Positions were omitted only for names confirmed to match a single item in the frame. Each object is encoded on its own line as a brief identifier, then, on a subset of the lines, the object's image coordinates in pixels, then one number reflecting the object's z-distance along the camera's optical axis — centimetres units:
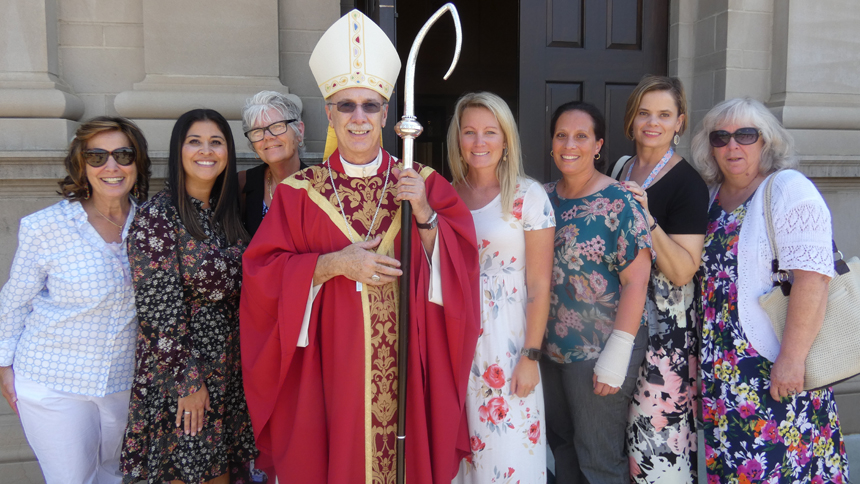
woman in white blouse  228
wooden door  405
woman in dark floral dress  221
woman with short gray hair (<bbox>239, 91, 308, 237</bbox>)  271
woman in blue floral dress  230
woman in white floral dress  230
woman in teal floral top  232
